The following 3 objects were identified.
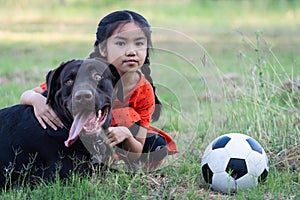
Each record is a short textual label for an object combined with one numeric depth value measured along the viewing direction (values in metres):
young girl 9.41
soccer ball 8.89
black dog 8.37
